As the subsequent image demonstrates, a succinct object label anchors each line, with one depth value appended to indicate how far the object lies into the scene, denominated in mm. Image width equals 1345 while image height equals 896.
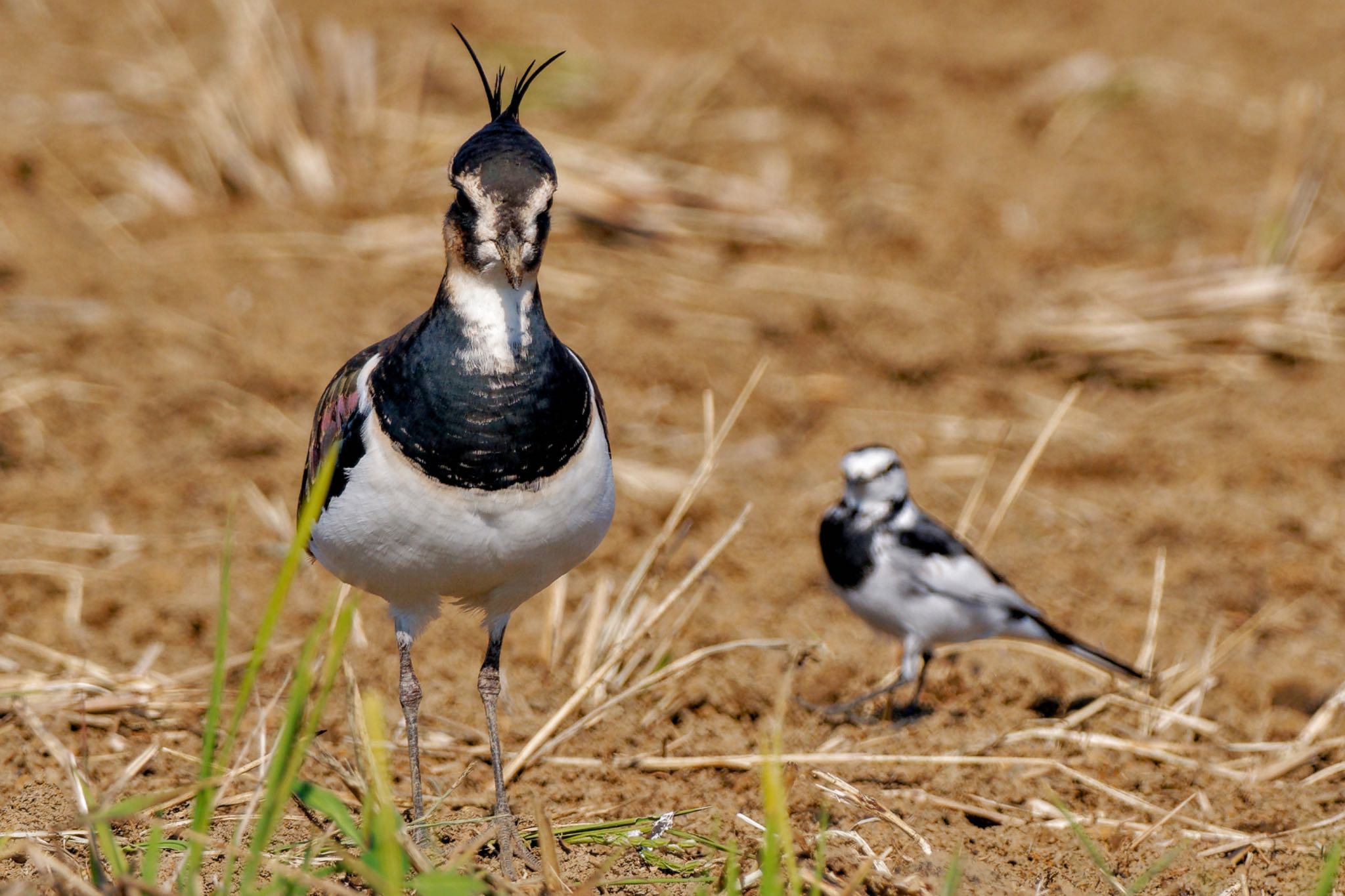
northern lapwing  7336
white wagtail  11492
